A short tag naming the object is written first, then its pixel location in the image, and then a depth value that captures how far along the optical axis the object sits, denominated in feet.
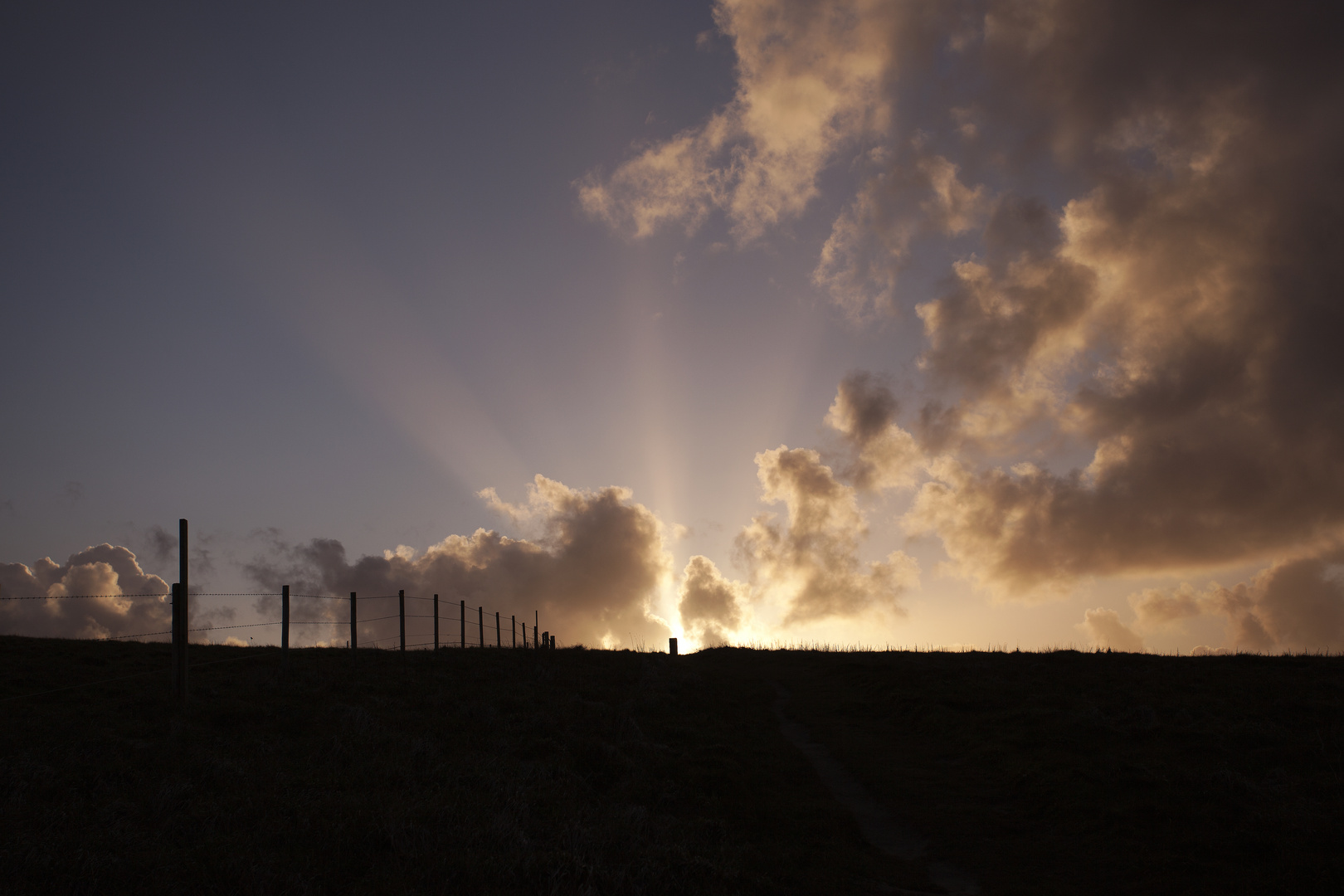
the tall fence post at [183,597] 53.47
